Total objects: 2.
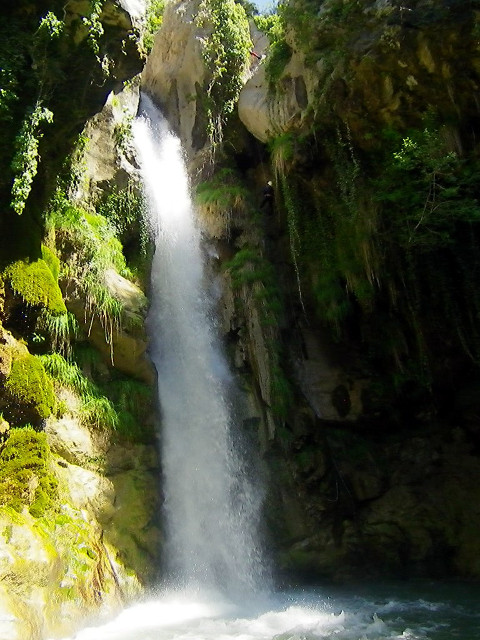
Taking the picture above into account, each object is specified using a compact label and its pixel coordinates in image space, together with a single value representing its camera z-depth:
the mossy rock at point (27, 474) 6.29
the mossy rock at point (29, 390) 7.01
